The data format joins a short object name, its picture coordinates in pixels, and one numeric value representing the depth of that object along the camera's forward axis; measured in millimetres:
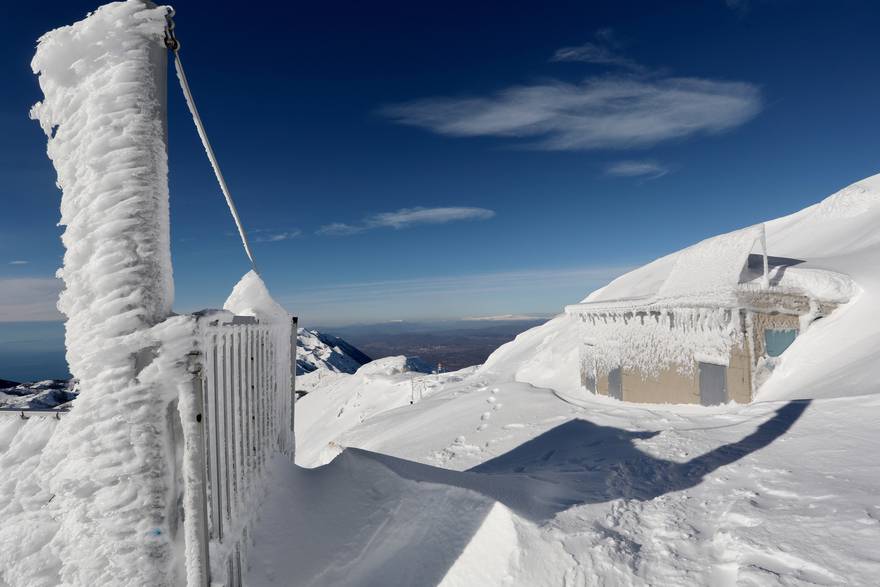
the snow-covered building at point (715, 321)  9906
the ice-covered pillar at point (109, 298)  2164
